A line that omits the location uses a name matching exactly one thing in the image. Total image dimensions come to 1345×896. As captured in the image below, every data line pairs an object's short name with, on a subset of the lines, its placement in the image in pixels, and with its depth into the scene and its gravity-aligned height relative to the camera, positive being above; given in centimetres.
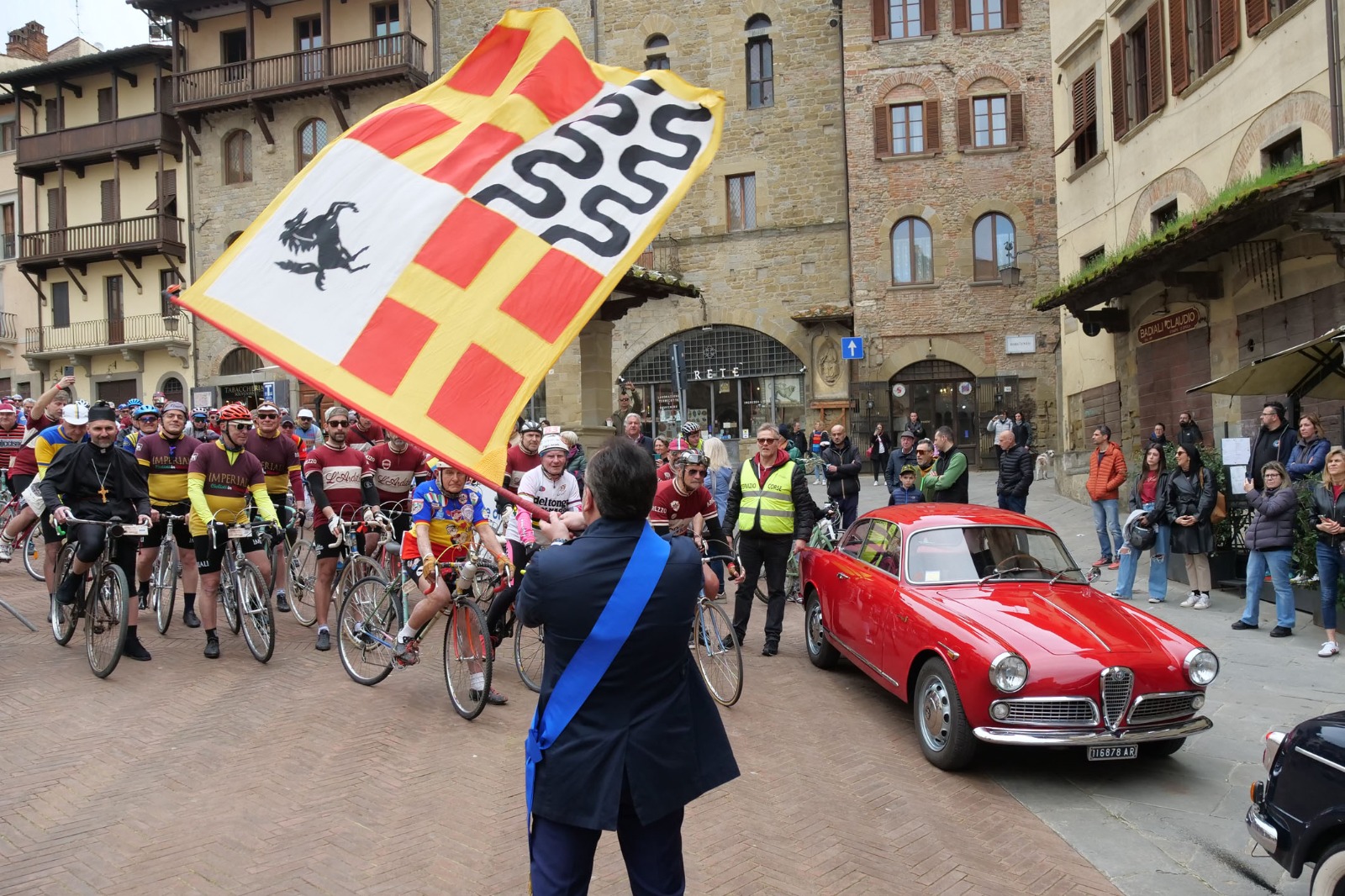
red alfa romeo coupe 549 -117
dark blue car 358 -141
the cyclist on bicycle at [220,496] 778 -15
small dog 2509 -35
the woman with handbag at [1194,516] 1059 -76
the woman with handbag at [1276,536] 908 -87
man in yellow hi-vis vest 835 -49
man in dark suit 277 -74
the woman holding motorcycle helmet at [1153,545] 1088 -109
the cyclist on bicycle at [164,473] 832 +5
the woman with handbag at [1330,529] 859 -76
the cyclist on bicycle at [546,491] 753 -19
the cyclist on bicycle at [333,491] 827 -15
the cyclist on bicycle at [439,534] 664 -46
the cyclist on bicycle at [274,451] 856 +22
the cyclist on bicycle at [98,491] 736 -8
